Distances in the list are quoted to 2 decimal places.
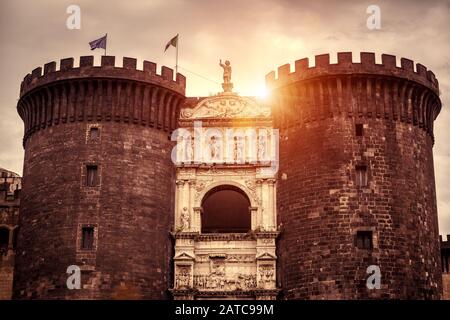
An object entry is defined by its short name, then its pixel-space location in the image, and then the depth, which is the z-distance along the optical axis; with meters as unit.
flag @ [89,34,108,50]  45.50
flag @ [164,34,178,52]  46.63
